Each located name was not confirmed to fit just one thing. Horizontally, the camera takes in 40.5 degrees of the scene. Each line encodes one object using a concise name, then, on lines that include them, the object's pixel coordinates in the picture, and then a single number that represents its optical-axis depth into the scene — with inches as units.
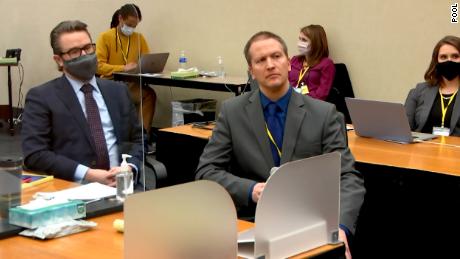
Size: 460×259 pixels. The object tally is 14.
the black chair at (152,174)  120.4
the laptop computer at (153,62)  265.0
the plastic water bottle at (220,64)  290.8
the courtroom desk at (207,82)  243.5
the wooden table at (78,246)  76.0
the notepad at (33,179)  103.5
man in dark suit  118.6
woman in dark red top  238.2
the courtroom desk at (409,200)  123.5
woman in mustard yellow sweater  139.6
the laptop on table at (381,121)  144.0
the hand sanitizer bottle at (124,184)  98.3
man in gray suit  107.7
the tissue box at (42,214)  84.0
